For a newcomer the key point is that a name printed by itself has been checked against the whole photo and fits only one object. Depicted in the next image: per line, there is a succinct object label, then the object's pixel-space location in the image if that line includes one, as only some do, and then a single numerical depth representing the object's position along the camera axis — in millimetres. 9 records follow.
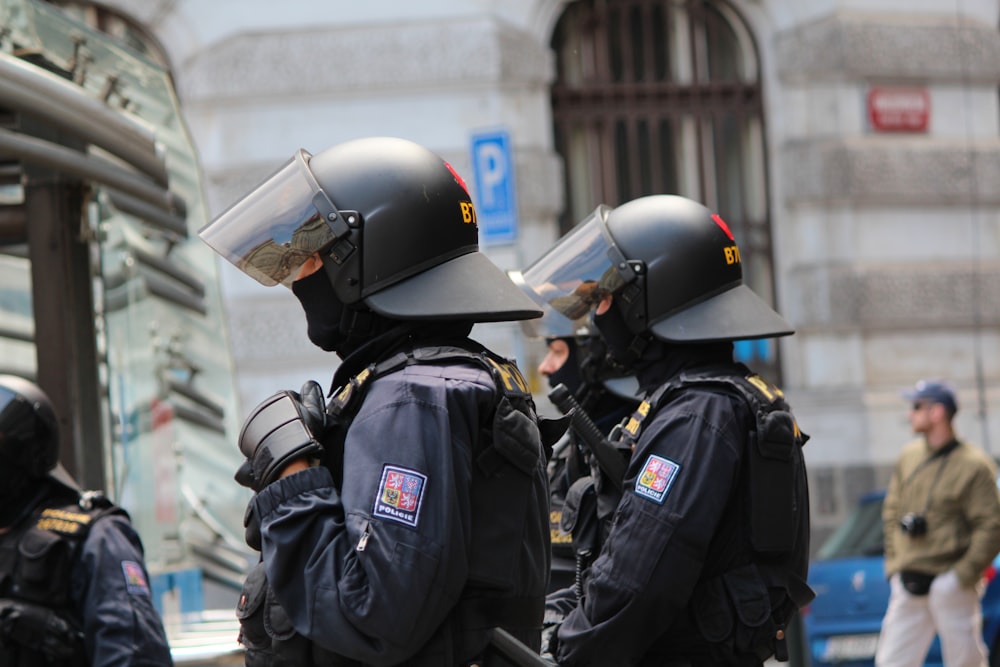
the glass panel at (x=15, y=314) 11156
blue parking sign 16750
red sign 23547
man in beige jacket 14797
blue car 15859
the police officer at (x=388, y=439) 4891
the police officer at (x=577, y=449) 7902
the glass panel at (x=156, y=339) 10242
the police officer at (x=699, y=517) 7105
